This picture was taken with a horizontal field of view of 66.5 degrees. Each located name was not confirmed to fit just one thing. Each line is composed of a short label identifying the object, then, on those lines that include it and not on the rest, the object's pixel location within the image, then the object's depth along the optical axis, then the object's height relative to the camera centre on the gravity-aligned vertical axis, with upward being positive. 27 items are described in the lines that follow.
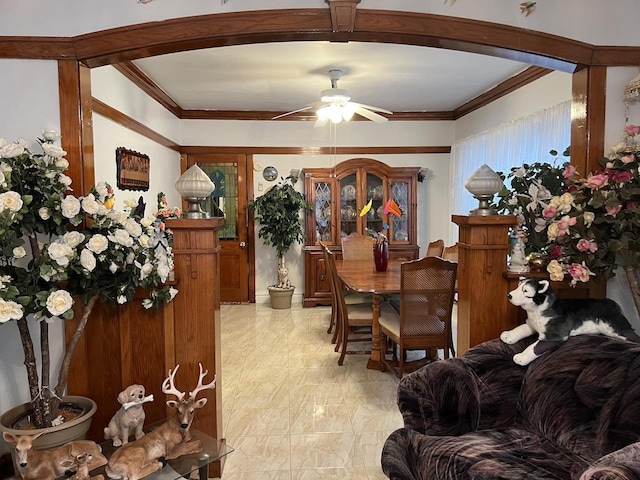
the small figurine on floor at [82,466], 1.75 -0.92
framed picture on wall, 3.95 +0.37
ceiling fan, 4.25 +0.95
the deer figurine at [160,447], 1.83 -0.93
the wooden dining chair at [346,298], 4.19 -0.79
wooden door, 6.39 -0.03
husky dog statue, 2.09 -0.47
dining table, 3.65 -0.58
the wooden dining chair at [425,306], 3.32 -0.67
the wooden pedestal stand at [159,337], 2.38 -0.62
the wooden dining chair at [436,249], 5.06 -0.41
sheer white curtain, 3.96 +0.61
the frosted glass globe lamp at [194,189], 2.39 +0.11
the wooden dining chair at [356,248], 5.59 -0.43
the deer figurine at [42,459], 1.78 -0.91
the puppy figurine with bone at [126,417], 2.07 -0.88
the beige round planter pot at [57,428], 1.98 -0.89
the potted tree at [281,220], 6.04 -0.12
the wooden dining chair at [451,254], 4.59 -0.42
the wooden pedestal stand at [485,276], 2.50 -0.35
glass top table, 1.90 -1.01
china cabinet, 6.24 +0.02
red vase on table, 4.55 -0.43
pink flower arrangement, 2.13 -0.06
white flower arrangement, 1.88 -0.18
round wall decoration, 6.42 +0.50
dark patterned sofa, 1.72 -0.81
